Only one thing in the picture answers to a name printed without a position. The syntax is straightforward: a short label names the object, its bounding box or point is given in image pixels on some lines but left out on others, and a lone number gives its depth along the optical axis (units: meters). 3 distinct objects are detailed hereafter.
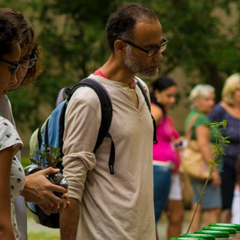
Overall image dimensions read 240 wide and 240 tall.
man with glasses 7.77
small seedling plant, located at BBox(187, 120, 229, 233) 8.08
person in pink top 13.80
